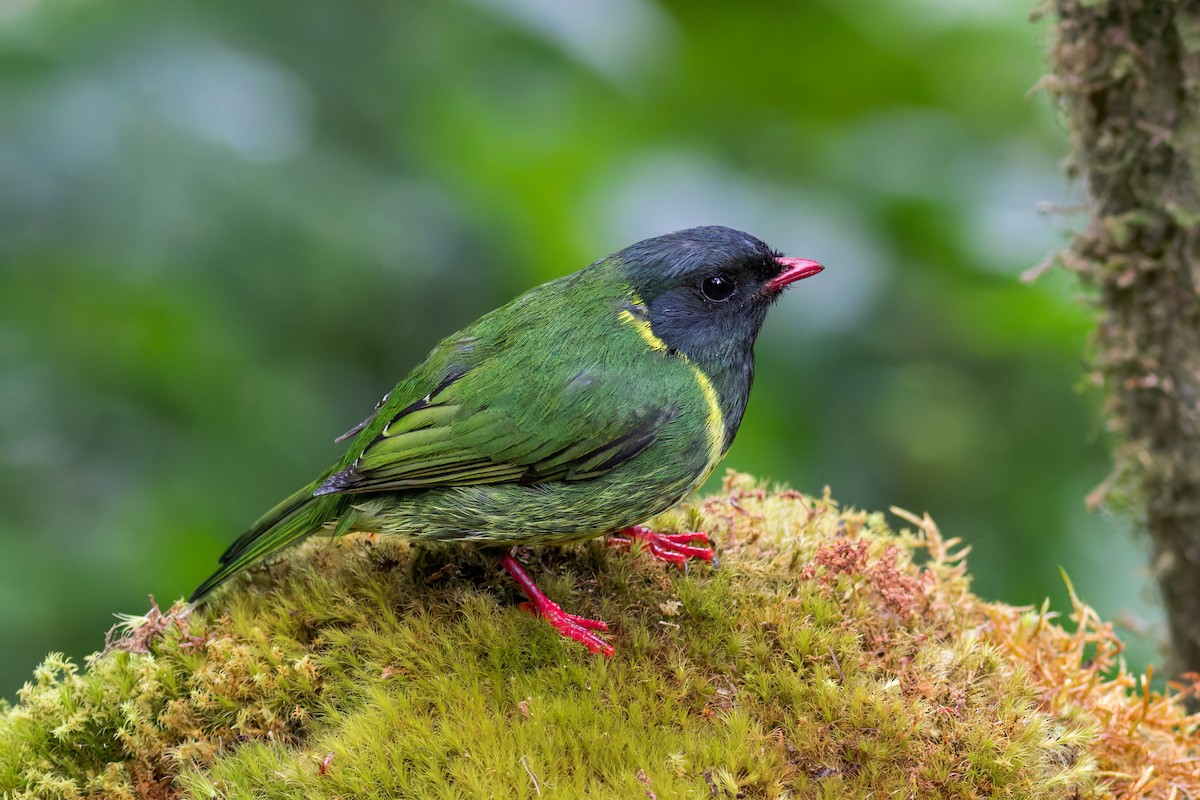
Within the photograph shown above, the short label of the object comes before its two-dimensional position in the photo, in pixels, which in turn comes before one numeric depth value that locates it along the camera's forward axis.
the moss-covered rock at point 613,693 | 5.25
